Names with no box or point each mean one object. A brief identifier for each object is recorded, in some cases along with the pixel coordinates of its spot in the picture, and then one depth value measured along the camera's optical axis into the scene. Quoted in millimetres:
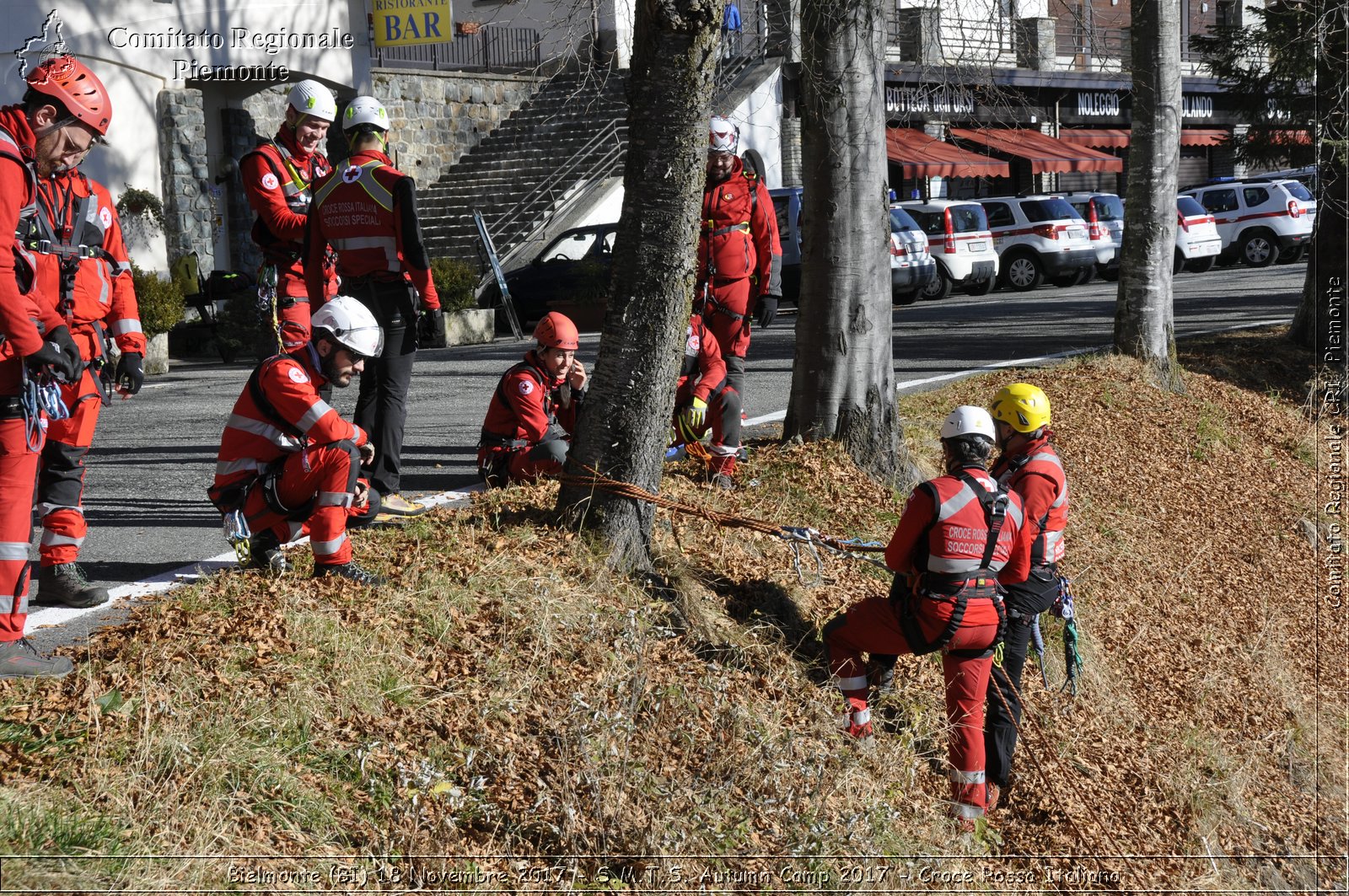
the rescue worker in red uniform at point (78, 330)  5441
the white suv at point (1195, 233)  30703
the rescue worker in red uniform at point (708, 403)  7898
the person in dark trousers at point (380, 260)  6887
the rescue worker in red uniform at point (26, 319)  4648
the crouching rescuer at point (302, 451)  5617
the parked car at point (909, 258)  23578
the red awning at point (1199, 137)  42691
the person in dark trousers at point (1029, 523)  6398
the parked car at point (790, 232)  21969
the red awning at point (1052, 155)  36250
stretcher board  19672
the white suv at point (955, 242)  25359
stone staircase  25984
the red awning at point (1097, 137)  40312
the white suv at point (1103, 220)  28188
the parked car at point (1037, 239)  27484
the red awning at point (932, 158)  31938
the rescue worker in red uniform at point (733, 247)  8180
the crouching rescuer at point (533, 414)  7500
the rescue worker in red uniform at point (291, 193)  7371
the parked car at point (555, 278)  20500
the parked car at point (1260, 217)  31766
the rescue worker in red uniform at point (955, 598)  5680
